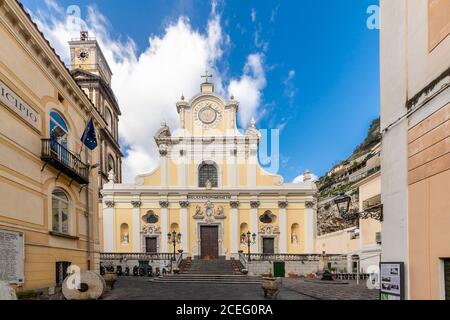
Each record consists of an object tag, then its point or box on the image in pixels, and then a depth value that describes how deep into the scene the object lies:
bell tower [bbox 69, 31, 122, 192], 29.00
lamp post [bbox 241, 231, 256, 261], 28.60
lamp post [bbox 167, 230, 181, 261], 27.66
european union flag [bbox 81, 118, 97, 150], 10.86
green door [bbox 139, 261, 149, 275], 23.71
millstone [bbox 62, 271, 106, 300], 8.07
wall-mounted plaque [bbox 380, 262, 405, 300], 5.30
